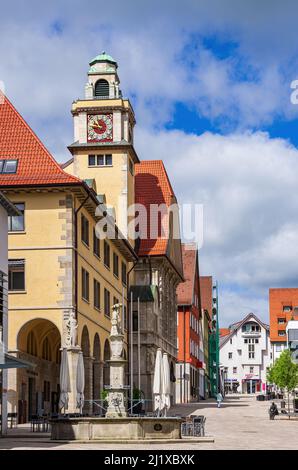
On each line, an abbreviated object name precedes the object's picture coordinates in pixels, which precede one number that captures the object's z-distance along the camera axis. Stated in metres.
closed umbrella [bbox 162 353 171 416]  40.78
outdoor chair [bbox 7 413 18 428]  44.66
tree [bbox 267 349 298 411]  82.06
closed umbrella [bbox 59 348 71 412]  41.56
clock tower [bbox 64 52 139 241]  70.12
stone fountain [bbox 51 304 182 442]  34.06
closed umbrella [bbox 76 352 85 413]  43.47
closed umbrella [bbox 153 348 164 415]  40.62
